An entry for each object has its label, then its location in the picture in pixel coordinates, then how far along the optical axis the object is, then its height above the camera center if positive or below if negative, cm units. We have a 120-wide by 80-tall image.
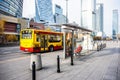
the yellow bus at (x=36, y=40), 1003 -15
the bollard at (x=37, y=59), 531 -121
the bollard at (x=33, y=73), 337 -131
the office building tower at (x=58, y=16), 9817 +2580
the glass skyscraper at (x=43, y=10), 7694 +2643
